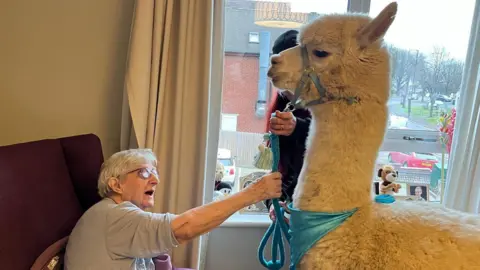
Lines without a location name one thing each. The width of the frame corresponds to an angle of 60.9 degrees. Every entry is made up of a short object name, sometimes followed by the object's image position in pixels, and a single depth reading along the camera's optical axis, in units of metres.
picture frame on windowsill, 2.39
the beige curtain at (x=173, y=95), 1.75
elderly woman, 1.17
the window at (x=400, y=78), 2.23
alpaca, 0.97
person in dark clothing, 1.50
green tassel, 1.33
